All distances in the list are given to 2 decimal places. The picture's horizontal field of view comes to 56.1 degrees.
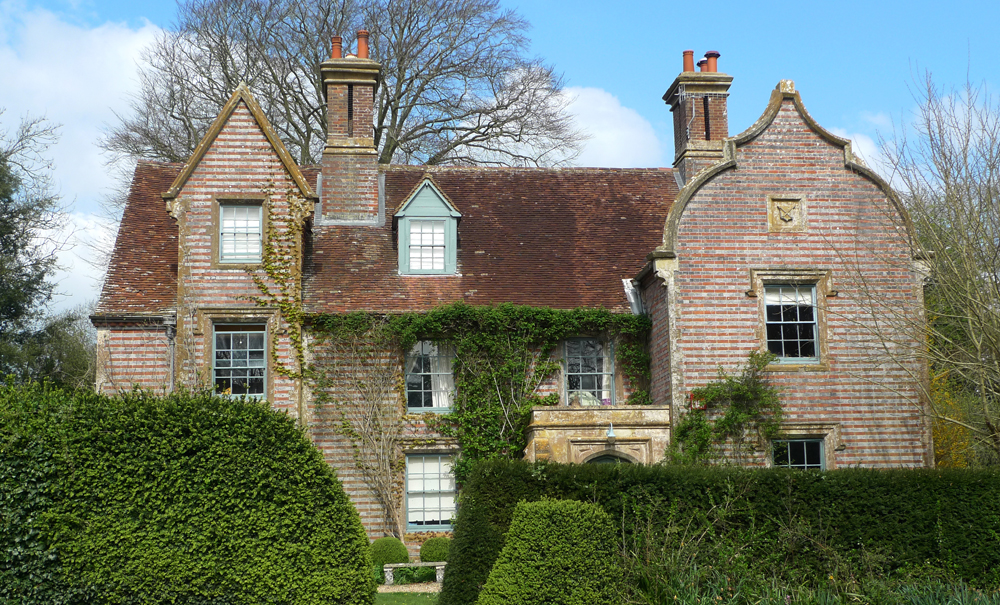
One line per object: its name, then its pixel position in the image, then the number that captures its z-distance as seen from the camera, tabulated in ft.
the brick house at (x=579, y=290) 55.67
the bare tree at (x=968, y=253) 46.01
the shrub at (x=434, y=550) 55.21
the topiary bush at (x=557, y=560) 33.78
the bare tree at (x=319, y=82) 95.09
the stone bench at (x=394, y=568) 53.52
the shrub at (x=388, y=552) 55.06
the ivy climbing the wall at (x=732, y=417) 53.88
